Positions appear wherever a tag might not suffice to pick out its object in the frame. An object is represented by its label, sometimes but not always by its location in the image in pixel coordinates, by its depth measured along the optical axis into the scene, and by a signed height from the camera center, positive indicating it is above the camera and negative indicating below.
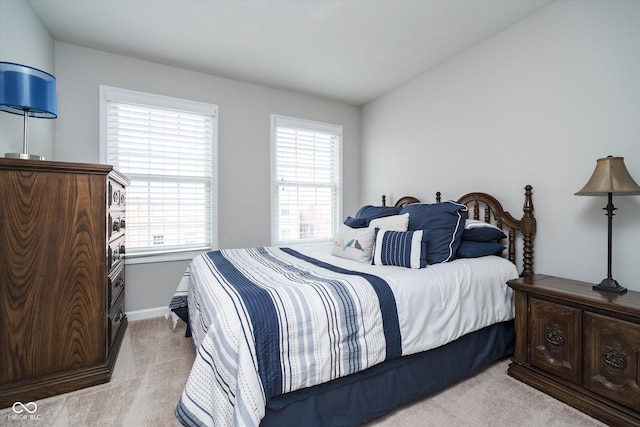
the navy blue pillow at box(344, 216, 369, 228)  2.85 -0.11
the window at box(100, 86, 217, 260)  2.85 +0.49
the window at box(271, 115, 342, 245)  3.65 +0.43
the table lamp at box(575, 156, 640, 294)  1.61 +0.16
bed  1.16 -0.53
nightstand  1.44 -0.75
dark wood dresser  1.59 -0.40
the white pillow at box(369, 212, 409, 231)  2.36 -0.09
